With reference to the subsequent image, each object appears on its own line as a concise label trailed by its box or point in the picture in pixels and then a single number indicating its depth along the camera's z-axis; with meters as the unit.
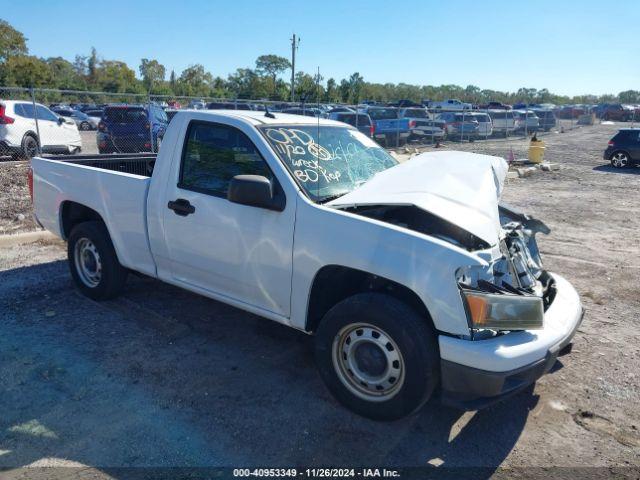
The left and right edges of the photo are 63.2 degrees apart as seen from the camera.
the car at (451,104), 43.12
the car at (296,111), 18.79
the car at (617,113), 56.91
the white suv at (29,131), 13.05
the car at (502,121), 32.59
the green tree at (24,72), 52.34
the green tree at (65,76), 63.11
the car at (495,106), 44.41
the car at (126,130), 14.59
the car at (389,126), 24.64
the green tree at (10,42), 59.09
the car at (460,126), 28.45
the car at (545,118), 40.28
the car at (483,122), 29.06
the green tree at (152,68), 97.64
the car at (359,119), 20.00
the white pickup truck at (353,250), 2.98
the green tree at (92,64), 90.32
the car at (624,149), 18.56
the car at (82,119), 34.28
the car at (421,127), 26.72
